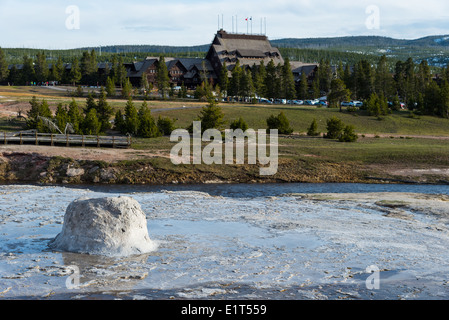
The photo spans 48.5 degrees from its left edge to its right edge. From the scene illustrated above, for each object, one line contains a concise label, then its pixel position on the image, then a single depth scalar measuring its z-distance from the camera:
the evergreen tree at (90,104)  60.48
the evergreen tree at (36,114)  53.06
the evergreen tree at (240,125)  59.10
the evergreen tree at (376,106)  86.62
